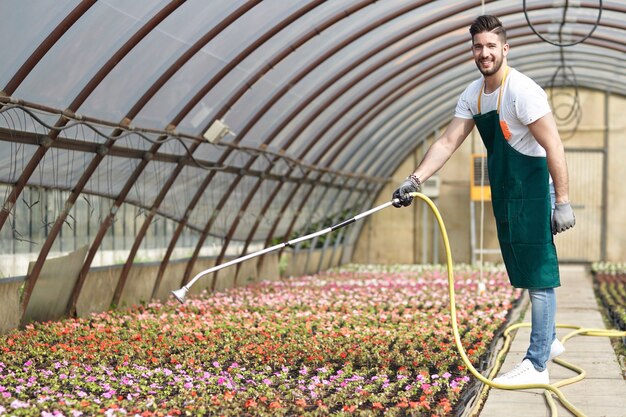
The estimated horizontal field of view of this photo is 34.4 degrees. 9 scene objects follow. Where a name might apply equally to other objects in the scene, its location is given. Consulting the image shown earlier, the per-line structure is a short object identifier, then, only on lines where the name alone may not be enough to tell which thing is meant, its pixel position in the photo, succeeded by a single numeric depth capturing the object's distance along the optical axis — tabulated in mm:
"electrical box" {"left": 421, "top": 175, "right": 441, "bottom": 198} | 20500
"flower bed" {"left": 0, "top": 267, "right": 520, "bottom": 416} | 4918
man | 5062
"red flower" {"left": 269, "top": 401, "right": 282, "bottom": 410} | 4734
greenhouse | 5176
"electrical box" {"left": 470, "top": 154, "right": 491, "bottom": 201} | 19812
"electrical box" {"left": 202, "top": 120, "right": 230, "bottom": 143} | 10344
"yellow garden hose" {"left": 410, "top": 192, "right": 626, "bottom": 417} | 4773
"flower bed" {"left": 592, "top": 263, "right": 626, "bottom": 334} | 9833
